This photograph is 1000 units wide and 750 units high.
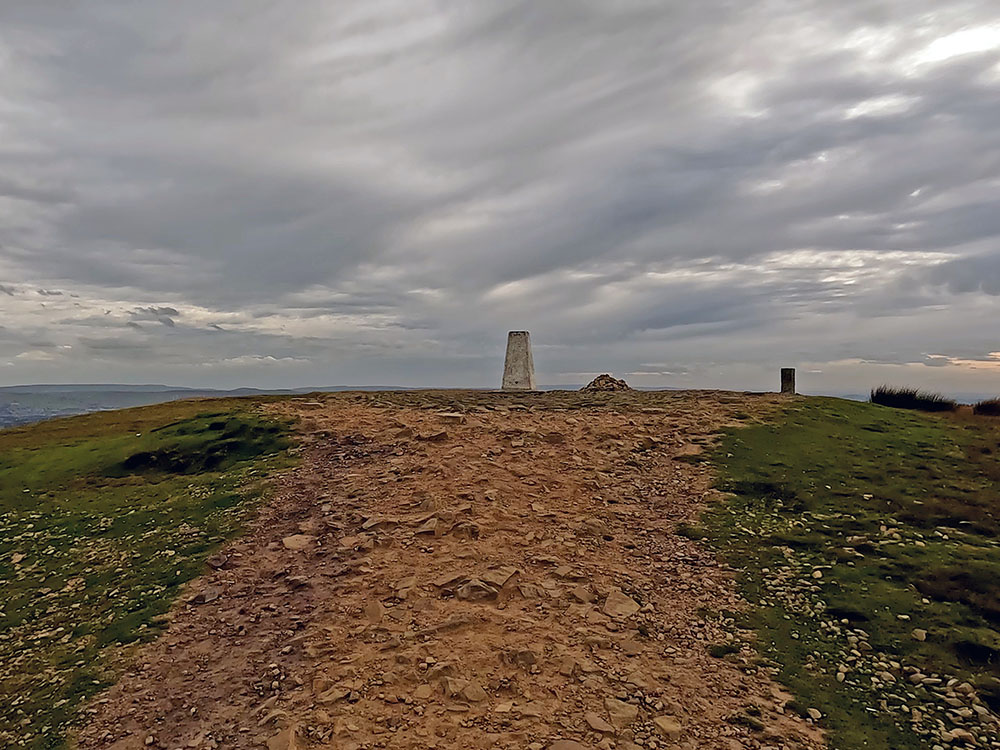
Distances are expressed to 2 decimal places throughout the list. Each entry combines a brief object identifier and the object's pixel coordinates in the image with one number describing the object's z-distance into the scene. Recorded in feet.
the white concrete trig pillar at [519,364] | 86.84
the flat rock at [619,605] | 31.55
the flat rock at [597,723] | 23.59
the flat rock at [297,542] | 38.97
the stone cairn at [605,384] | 86.40
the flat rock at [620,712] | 24.04
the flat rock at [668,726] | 23.47
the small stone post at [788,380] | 79.36
